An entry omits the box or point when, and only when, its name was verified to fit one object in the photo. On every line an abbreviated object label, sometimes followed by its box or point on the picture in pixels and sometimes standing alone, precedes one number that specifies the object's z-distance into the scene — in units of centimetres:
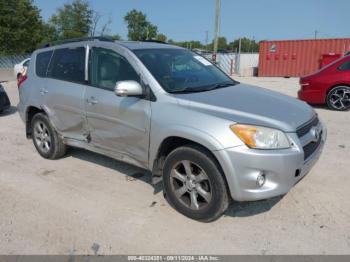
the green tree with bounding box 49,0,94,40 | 5022
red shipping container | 2373
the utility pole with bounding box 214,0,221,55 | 2019
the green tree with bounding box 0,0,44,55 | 3672
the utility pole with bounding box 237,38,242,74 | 2910
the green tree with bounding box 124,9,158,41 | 7119
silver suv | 302
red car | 860
